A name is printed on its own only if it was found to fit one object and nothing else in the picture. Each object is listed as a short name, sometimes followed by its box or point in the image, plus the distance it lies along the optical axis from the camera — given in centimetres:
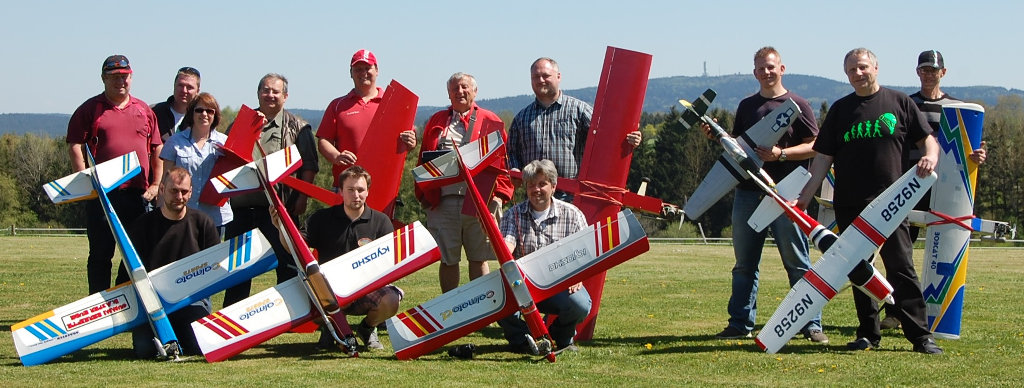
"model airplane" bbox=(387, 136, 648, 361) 623
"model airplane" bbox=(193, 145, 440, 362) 612
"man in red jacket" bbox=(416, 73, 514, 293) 741
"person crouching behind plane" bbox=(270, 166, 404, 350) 669
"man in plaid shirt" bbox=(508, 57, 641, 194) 747
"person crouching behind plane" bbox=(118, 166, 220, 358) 657
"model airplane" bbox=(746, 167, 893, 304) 618
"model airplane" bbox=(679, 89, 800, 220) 670
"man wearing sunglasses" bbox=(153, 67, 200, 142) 814
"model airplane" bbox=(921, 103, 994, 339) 709
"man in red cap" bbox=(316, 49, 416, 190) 773
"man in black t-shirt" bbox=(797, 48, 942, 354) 643
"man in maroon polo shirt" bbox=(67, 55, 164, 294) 743
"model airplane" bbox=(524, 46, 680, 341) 735
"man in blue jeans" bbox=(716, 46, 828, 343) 710
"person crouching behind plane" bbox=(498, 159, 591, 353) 644
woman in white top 733
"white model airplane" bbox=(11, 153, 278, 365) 610
